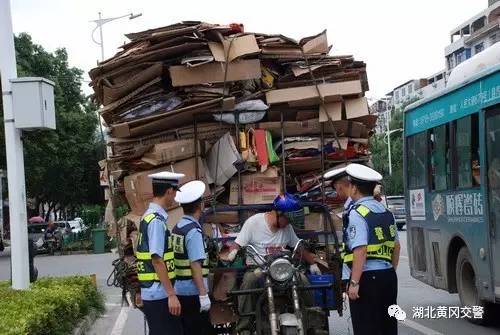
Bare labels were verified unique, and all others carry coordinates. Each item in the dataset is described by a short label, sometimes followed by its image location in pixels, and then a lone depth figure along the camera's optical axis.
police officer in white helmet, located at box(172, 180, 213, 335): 5.62
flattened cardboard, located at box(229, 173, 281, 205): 7.42
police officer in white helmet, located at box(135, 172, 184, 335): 5.31
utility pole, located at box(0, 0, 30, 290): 8.09
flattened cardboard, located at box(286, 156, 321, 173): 7.57
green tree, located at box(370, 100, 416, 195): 61.95
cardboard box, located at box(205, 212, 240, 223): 7.48
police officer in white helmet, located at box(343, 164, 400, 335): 5.33
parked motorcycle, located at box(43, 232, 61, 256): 31.33
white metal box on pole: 8.13
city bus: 8.05
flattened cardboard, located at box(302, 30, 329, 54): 7.62
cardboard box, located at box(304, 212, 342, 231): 7.43
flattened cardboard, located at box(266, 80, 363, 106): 7.41
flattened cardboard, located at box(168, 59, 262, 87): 7.19
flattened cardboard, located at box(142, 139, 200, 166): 7.26
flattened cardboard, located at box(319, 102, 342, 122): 7.50
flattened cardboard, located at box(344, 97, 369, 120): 7.54
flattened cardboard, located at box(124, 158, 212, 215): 7.30
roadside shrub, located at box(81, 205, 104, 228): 41.50
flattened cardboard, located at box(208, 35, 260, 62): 7.16
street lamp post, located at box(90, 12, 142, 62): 31.53
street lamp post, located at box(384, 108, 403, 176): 60.82
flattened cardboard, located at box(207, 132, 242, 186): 7.23
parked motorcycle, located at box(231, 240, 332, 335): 5.39
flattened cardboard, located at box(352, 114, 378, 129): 7.72
